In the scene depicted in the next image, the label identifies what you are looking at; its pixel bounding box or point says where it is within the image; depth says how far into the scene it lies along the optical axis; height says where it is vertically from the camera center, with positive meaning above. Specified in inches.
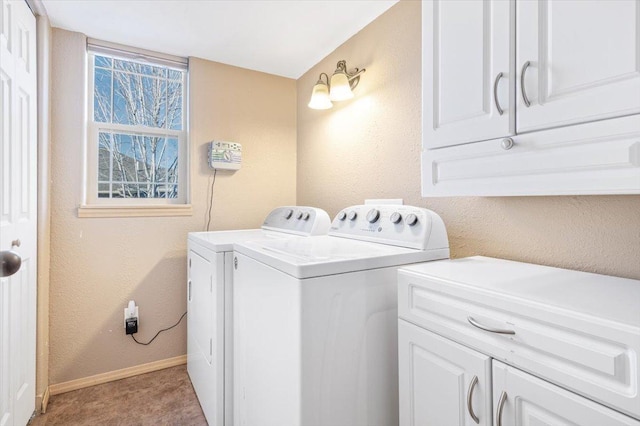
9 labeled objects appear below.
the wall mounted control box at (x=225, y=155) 91.9 +17.1
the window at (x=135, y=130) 85.9 +23.6
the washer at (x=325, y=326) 40.6 -15.7
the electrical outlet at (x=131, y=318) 84.1 -27.7
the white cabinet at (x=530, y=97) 28.5 +12.6
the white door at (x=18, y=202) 50.7 +2.1
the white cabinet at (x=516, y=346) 24.9 -12.5
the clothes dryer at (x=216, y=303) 60.7 -18.6
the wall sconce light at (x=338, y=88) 76.5 +31.1
